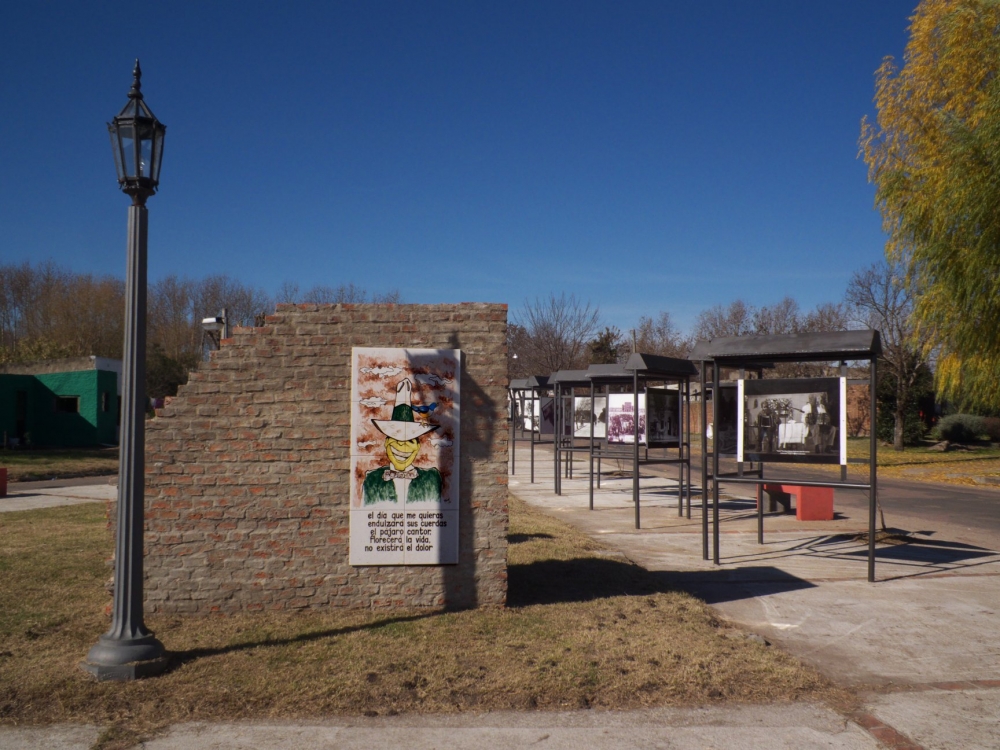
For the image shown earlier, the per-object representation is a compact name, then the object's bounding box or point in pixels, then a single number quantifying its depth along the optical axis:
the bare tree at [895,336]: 35.41
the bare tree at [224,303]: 52.50
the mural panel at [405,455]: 7.18
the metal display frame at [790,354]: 9.35
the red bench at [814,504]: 14.64
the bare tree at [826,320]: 46.35
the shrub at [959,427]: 39.31
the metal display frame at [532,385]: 24.31
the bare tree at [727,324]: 53.34
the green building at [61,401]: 36.59
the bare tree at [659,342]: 56.00
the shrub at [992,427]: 40.56
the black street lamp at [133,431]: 5.68
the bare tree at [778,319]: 49.62
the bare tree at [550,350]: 49.56
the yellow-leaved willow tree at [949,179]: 15.96
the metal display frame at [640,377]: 13.73
